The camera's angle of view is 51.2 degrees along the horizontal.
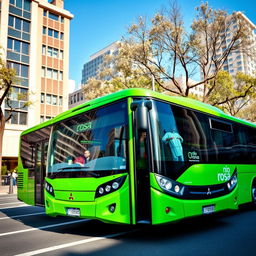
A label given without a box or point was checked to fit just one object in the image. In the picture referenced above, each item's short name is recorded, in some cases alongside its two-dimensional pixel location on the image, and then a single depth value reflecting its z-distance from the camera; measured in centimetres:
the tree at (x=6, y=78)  1875
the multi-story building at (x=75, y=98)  7619
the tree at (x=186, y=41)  1973
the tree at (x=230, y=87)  2271
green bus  501
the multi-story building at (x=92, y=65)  13131
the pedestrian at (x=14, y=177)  2513
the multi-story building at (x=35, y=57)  3108
